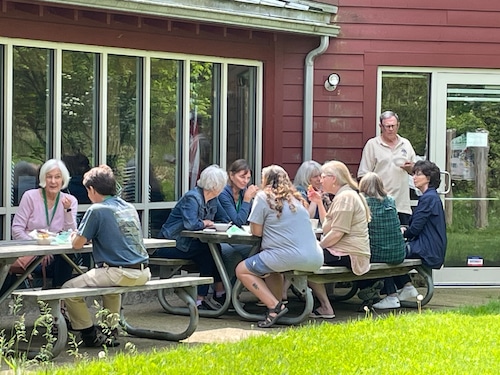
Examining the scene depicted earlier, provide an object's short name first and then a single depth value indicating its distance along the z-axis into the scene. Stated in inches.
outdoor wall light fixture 424.2
